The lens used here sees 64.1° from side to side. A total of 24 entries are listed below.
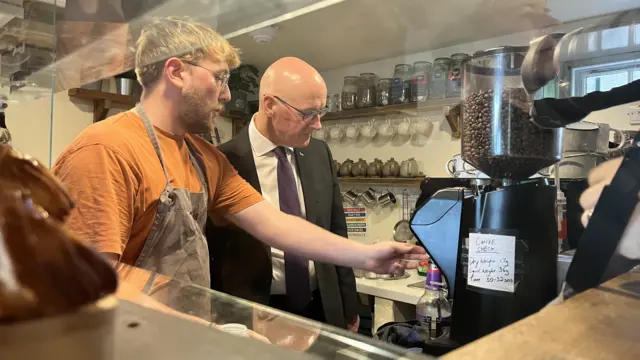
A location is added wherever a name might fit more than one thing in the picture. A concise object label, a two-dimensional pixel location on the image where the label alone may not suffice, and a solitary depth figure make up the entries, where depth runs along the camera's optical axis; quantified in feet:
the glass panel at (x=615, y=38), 1.74
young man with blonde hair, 2.23
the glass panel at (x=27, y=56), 1.96
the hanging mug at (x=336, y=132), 6.23
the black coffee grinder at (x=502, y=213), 1.87
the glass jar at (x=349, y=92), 4.52
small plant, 3.54
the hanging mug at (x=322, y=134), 5.52
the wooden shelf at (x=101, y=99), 5.70
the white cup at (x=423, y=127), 6.52
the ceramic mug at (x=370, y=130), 7.08
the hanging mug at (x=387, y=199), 7.33
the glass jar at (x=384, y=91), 4.48
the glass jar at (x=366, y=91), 4.56
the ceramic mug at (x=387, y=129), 7.23
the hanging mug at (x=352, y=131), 6.67
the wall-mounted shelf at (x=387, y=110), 3.99
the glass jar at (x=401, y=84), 3.78
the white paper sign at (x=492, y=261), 1.87
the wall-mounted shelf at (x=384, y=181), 7.23
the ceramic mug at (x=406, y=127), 7.00
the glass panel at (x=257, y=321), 0.92
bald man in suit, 3.33
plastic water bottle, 2.90
